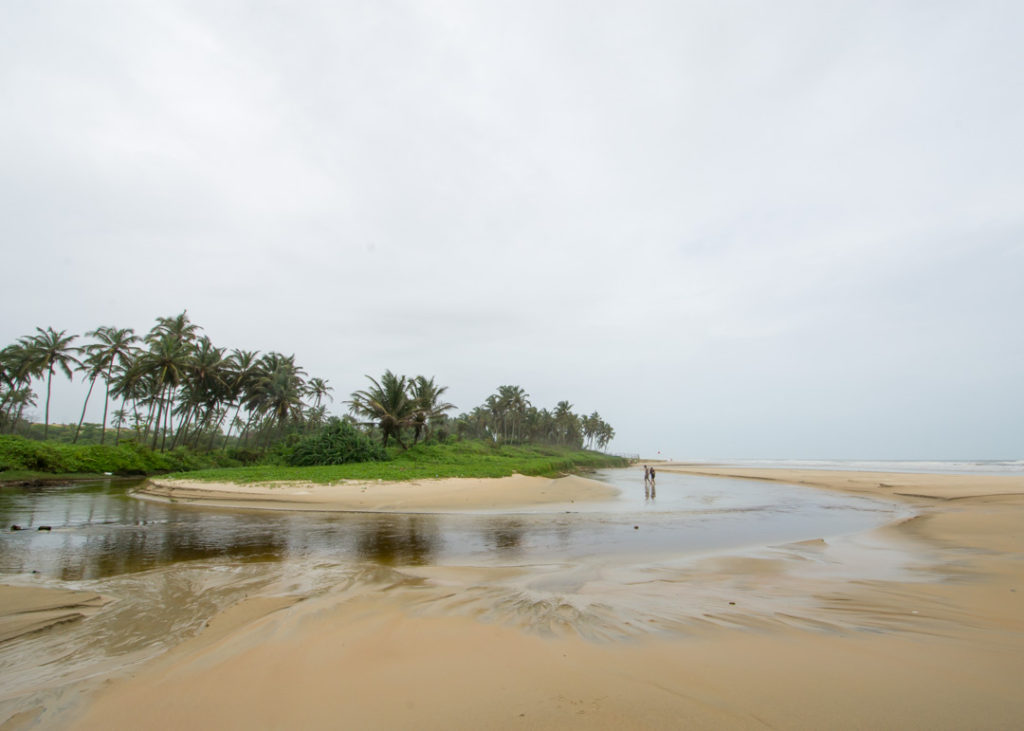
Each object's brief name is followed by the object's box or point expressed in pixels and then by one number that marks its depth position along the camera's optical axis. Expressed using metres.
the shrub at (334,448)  28.33
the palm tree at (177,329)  43.94
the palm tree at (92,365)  42.50
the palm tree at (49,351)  41.56
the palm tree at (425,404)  36.00
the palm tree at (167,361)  39.31
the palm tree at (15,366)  41.75
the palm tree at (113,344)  41.28
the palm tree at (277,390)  45.28
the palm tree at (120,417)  69.56
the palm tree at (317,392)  62.57
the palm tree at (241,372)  45.56
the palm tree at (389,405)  34.72
